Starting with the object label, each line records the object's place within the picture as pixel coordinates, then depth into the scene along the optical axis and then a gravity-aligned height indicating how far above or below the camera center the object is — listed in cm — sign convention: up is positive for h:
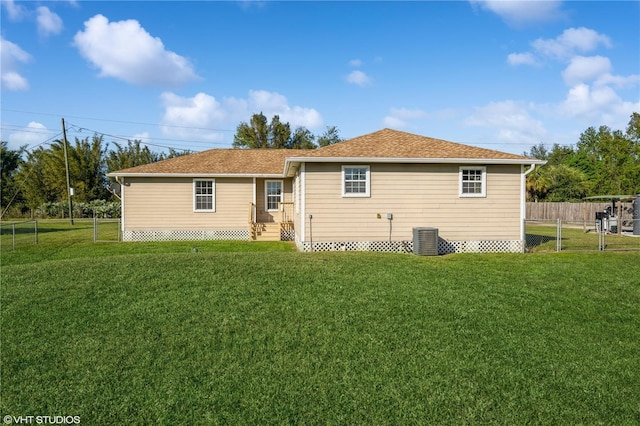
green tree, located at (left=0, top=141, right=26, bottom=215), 4284 +373
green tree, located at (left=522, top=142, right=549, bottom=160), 8182 +1050
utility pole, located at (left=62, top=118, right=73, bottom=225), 3039 +493
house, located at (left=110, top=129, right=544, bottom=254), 1341 +35
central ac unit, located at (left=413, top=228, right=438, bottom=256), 1299 -104
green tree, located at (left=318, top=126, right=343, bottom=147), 5025 +818
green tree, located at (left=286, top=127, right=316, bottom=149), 4538 +713
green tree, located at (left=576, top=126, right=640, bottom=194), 3594 +345
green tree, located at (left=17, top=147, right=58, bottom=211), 4066 +189
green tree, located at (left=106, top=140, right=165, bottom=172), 4269 +517
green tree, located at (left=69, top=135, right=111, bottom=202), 3862 +327
